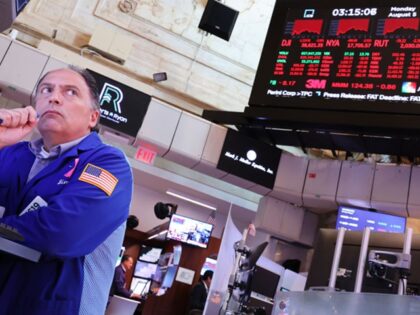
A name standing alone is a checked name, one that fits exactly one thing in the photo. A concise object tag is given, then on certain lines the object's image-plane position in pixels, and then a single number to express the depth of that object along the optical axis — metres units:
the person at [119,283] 8.12
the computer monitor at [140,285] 11.81
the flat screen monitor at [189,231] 10.80
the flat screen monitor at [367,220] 7.65
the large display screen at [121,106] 7.38
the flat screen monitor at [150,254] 12.26
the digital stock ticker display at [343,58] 5.93
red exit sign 7.80
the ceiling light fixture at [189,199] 11.70
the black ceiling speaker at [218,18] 9.23
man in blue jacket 1.30
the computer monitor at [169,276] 9.92
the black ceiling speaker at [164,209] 11.09
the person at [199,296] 9.19
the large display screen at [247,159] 7.89
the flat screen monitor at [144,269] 12.13
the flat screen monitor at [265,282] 6.53
